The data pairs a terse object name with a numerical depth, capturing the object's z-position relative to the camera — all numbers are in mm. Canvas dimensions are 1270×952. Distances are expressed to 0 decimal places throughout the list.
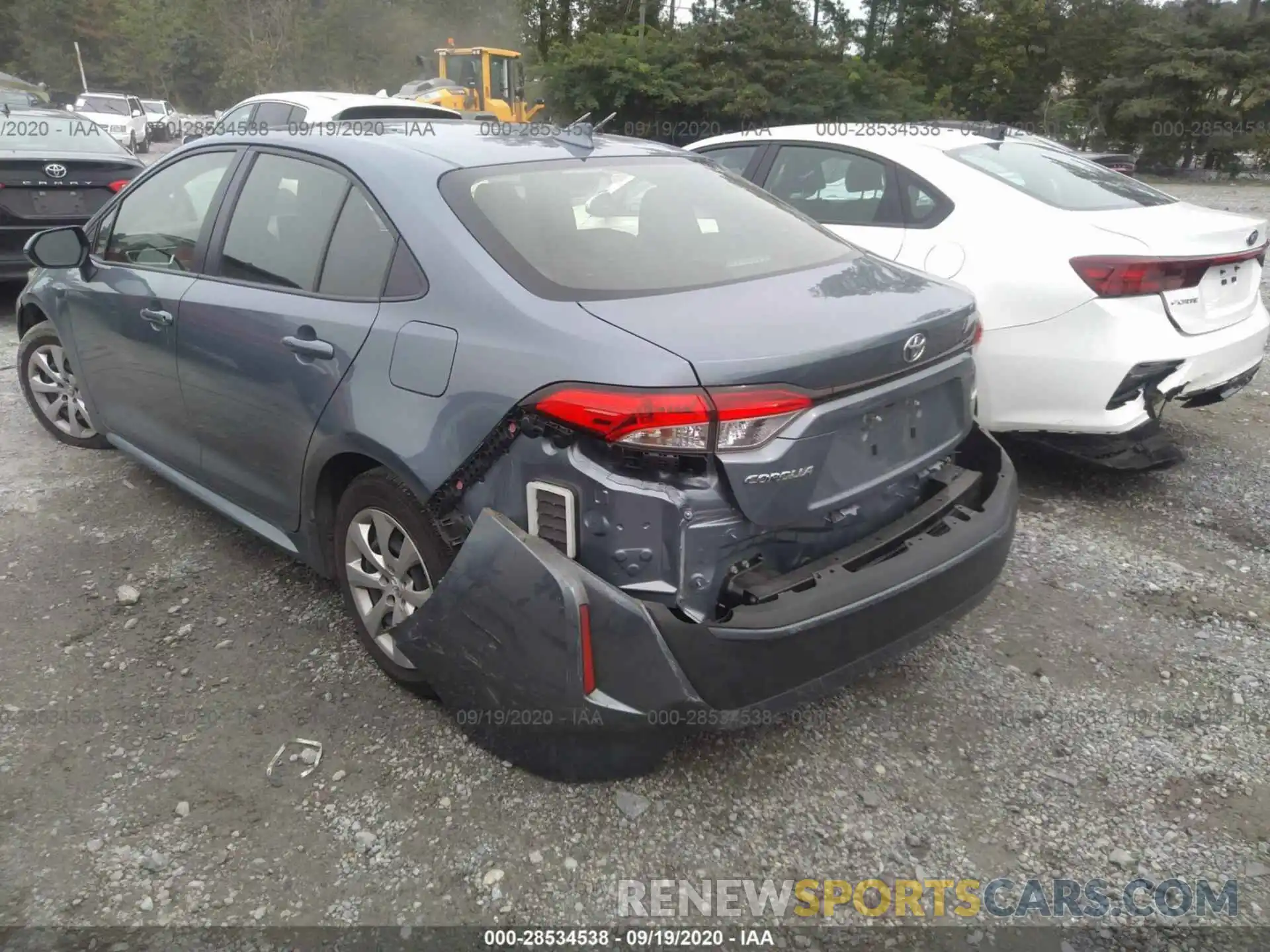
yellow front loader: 19625
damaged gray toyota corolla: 2049
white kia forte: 3771
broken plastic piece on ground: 2543
